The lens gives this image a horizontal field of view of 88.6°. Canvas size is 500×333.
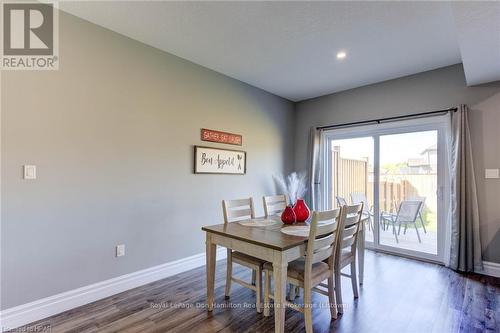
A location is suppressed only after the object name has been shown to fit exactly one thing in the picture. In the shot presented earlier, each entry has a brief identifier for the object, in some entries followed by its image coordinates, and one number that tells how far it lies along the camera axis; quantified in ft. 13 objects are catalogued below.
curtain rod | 10.95
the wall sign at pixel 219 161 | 10.89
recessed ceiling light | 9.74
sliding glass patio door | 11.53
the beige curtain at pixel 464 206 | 10.08
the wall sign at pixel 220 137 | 11.12
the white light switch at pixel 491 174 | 9.94
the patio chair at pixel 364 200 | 13.38
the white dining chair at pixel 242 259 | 7.09
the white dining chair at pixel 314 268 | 5.89
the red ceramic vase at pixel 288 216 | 8.03
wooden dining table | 5.65
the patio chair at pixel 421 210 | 11.90
